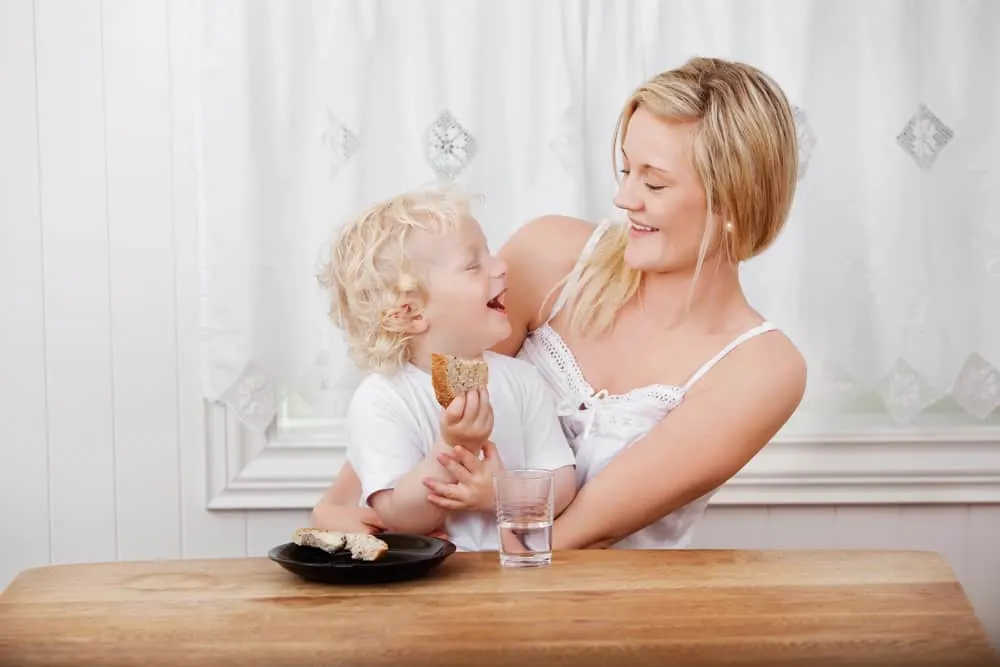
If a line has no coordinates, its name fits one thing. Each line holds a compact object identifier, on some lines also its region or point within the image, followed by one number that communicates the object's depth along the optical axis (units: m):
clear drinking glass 2.21
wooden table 1.98
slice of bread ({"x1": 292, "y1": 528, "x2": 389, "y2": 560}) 2.17
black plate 2.14
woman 2.49
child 2.43
